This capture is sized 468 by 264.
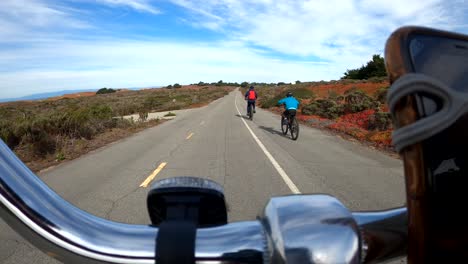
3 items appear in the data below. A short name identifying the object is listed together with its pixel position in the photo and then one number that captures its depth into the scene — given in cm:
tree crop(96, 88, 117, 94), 12368
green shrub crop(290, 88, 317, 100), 4694
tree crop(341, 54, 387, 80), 5339
